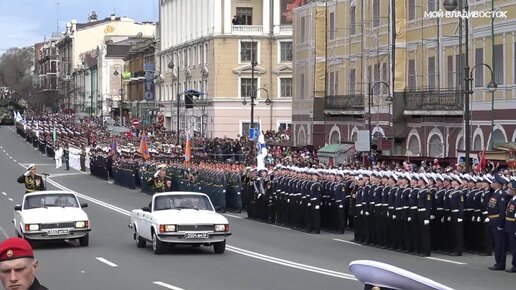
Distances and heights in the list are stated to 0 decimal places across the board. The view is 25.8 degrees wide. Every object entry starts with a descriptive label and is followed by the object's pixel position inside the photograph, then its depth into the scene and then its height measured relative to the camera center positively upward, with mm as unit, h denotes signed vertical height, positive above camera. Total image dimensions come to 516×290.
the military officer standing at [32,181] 29141 -1654
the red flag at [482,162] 29352 -1262
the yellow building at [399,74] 39875 +1812
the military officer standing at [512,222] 20578 -1950
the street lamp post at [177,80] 86438 +3400
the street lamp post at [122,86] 126438 +3831
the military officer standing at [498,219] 20984 -1968
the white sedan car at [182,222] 23578 -2235
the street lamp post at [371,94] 47500 +973
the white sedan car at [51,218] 24953 -2258
